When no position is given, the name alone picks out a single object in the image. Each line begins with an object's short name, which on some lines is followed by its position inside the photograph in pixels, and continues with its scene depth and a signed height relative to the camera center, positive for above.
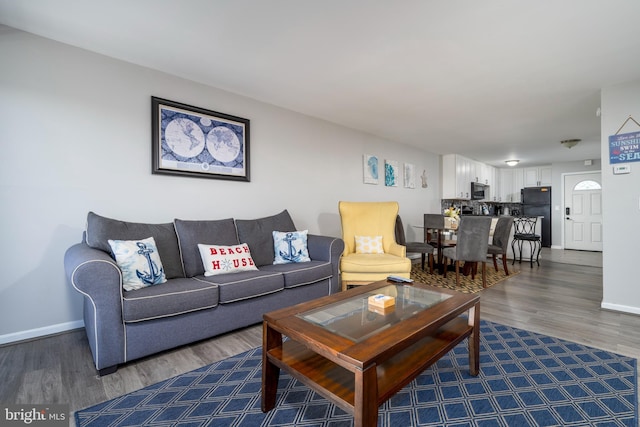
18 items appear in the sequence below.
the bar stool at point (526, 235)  5.45 -0.44
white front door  7.24 -0.03
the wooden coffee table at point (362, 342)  1.13 -0.57
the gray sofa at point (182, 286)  1.83 -0.56
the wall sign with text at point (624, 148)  2.93 +0.62
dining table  4.53 -0.38
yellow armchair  3.25 -0.41
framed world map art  2.85 +0.72
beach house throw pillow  2.61 -0.42
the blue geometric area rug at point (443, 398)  1.45 -1.00
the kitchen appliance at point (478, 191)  7.37 +0.52
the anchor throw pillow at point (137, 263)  2.13 -0.37
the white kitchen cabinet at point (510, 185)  8.77 +0.77
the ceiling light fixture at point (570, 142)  5.26 +1.21
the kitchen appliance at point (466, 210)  7.33 +0.03
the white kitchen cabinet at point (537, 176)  8.16 +0.96
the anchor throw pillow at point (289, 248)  3.16 -0.38
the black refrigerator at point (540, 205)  8.02 +0.16
